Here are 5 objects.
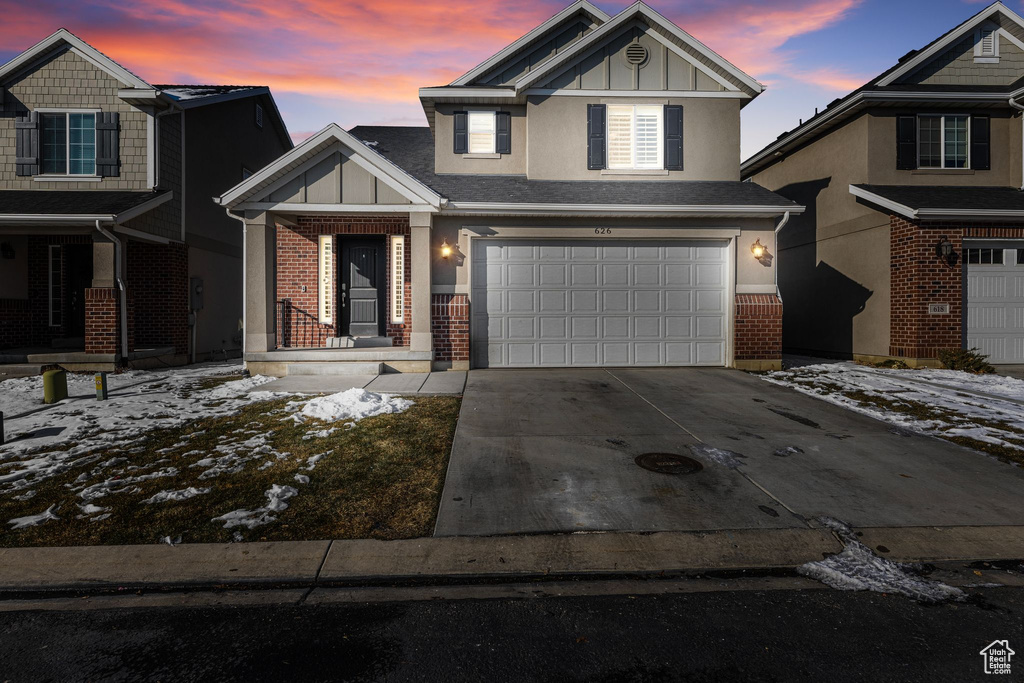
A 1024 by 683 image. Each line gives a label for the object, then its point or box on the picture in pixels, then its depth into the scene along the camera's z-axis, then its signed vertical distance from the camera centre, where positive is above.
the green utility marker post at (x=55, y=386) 7.68 -0.80
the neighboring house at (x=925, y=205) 11.38 +2.94
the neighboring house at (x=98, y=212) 10.81 +2.57
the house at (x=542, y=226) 10.28 +2.26
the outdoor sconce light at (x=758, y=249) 11.07 +1.75
